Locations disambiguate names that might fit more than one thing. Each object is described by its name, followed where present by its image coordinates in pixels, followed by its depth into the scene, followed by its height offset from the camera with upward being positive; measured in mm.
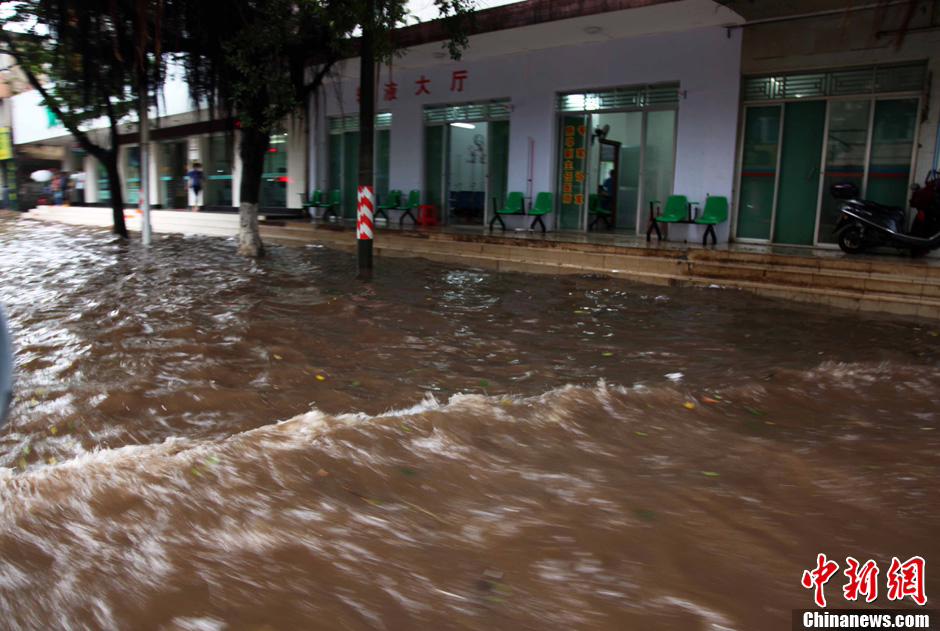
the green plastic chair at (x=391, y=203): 16272 +221
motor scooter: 8883 -9
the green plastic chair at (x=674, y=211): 11477 +137
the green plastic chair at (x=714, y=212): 11047 +130
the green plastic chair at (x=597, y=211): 13766 +121
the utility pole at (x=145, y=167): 12856 +811
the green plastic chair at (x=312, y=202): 17945 +213
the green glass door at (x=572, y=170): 13492 +967
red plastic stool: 15883 -60
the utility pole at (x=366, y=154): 9148 +829
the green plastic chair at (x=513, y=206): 13578 +180
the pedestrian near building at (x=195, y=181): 22109 +882
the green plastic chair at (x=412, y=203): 15906 +225
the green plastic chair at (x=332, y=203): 17823 +193
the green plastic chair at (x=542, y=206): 13414 +194
